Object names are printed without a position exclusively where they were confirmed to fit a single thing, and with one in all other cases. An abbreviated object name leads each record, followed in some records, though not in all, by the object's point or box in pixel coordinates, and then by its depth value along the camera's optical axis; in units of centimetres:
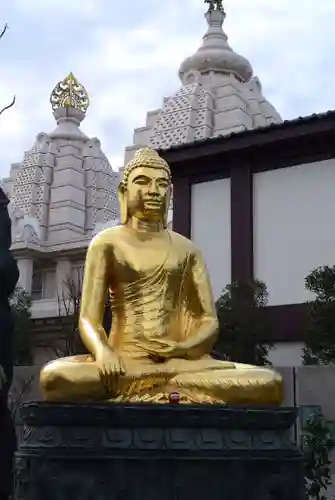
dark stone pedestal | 311
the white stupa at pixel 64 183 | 2272
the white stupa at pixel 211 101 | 1748
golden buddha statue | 351
